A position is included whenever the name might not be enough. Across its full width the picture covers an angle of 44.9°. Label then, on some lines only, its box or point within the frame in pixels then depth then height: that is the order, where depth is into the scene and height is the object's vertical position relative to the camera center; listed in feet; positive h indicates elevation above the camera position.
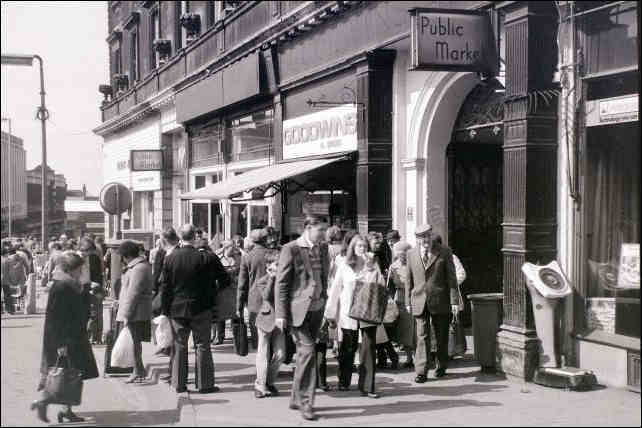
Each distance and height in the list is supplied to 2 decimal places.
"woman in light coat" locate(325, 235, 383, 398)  24.59 -2.82
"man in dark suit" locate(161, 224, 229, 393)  25.21 -2.91
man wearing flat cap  26.89 -2.84
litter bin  28.19 -4.20
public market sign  29.48 +6.59
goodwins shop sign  41.32 +4.68
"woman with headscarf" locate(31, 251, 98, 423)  20.79 -2.97
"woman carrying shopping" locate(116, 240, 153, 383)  26.91 -2.72
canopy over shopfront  41.35 +2.00
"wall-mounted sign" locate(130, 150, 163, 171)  81.00 +5.71
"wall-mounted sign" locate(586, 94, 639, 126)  25.39 +3.38
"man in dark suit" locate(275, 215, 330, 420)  22.35 -2.58
